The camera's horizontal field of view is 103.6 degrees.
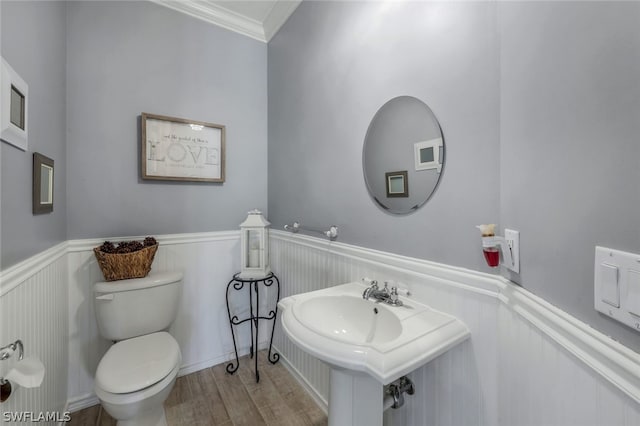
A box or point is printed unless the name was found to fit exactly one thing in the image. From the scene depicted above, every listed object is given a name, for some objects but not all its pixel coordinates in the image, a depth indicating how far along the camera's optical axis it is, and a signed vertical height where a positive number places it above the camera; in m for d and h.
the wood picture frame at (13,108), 0.77 +0.36
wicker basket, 1.44 -0.29
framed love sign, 1.71 +0.46
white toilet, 1.10 -0.72
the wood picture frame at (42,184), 1.03 +0.14
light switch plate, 0.38 -0.12
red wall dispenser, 0.70 -0.10
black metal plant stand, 1.92 -0.82
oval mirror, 0.98 +0.25
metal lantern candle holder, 1.85 -0.25
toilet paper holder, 0.69 -0.46
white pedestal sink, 0.69 -0.40
